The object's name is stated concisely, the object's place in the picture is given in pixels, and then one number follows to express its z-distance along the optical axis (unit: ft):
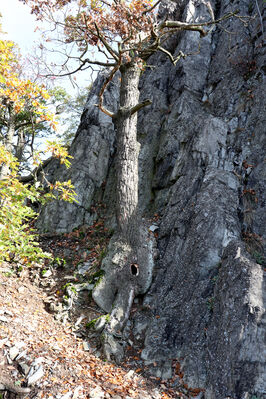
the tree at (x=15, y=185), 13.85
